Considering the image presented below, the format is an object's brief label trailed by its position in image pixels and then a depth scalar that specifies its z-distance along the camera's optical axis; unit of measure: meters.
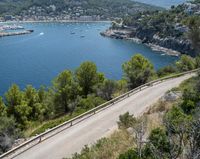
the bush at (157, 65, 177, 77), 49.47
